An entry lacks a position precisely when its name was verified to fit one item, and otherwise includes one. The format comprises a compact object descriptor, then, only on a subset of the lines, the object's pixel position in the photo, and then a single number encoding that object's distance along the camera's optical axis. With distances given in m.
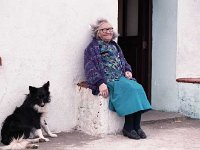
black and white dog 4.62
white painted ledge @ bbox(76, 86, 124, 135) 5.19
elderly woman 5.04
